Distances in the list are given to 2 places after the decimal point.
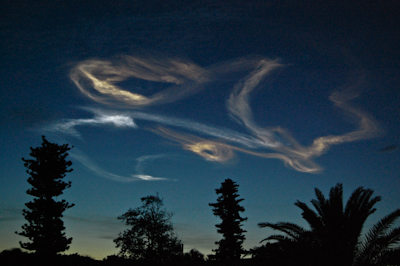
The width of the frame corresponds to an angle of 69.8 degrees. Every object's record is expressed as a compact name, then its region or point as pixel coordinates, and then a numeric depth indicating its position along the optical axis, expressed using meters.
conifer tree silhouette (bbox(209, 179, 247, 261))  38.97
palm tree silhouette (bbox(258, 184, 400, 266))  14.65
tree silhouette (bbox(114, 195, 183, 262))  31.22
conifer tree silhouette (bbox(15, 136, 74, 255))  31.25
